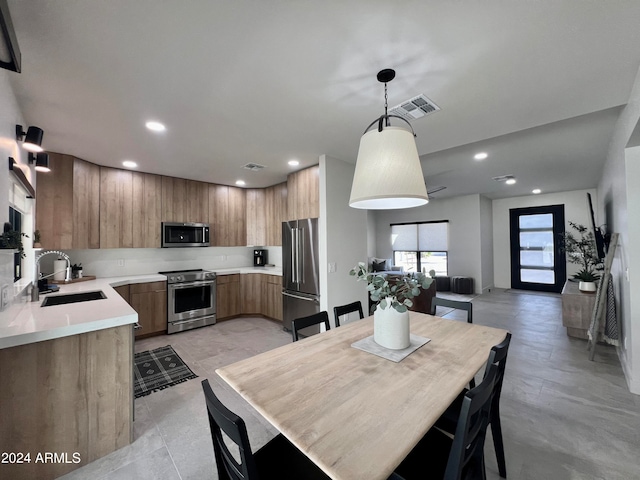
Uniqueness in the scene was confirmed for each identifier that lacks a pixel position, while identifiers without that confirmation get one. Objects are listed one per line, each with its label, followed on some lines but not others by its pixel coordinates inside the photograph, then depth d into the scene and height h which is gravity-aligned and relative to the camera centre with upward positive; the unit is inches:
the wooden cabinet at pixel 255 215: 215.2 +23.7
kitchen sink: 103.4 -20.9
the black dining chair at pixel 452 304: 88.8 -21.8
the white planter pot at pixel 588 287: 153.6 -26.7
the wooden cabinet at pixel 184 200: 177.5 +31.0
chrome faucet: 92.0 -14.6
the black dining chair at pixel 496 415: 50.4 -38.1
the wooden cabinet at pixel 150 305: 155.6 -35.2
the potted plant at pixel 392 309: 62.7 -15.6
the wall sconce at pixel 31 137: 83.8 +34.9
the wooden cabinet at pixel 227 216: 199.8 +22.2
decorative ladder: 123.8 -27.6
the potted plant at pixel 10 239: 70.2 +2.3
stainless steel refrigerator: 149.1 -15.1
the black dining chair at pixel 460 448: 36.6 -34.5
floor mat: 106.0 -55.2
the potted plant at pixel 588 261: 154.7 -13.7
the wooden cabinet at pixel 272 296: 184.2 -36.9
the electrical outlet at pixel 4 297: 72.7 -13.9
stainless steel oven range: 166.1 -35.2
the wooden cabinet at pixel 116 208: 154.5 +22.4
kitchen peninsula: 61.3 -34.7
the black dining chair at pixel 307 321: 73.2 -22.5
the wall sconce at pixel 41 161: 99.8 +32.1
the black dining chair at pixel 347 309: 85.6 -22.0
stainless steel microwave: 176.1 +7.5
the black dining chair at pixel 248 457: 32.7 -34.8
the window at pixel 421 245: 308.3 -3.3
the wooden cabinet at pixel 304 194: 150.3 +29.7
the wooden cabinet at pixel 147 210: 165.5 +22.7
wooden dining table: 33.1 -25.4
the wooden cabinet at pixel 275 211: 198.5 +25.1
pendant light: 54.4 +15.7
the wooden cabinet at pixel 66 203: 131.4 +22.0
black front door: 270.0 -8.3
